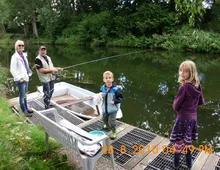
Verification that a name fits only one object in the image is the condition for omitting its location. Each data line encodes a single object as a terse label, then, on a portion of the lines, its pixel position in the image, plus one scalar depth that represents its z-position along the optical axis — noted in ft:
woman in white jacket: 15.33
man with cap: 16.31
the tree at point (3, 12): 104.05
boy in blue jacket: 12.12
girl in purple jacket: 8.82
